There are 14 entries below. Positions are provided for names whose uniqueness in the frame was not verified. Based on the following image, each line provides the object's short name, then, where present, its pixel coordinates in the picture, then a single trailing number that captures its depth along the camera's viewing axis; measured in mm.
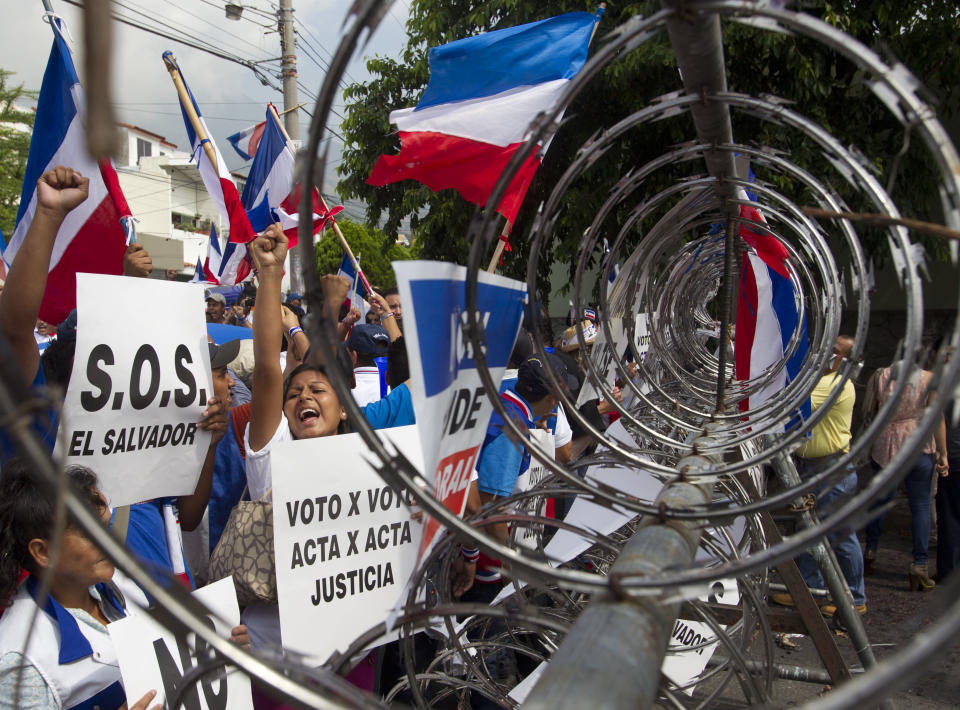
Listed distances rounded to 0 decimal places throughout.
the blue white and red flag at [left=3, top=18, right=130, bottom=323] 3834
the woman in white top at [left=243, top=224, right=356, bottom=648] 2924
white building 48344
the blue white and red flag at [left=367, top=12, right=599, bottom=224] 3525
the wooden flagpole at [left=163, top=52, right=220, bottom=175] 4898
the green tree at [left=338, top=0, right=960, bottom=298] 9469
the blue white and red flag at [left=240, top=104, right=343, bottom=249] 6538
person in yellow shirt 5863
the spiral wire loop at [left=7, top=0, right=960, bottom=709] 898
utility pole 15305
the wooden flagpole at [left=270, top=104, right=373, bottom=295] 6297
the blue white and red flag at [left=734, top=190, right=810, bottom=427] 3979
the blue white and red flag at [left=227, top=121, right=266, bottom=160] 7777
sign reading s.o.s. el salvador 2705
